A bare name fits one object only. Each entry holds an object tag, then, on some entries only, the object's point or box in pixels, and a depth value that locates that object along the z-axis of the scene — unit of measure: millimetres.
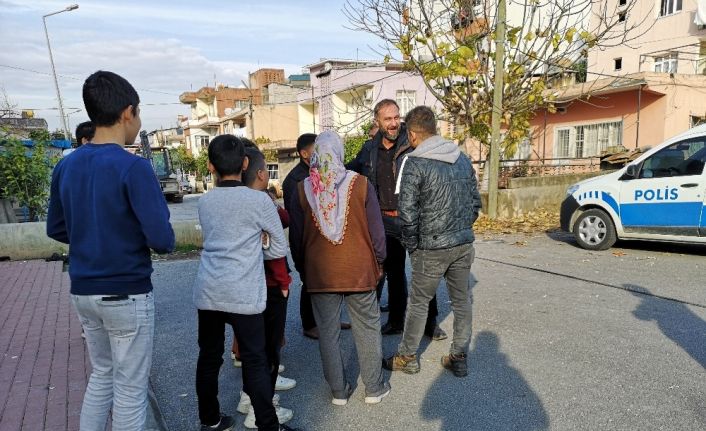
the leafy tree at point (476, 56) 10375
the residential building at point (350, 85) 28859
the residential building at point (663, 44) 18172
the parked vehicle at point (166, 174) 27047
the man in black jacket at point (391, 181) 4043
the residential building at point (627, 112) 15000
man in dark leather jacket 3215
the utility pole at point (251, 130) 35781
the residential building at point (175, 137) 69525
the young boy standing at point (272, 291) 2805
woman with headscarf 2887
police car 6602
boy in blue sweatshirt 2041
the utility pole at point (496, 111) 10328
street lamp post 23438
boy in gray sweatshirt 2516
